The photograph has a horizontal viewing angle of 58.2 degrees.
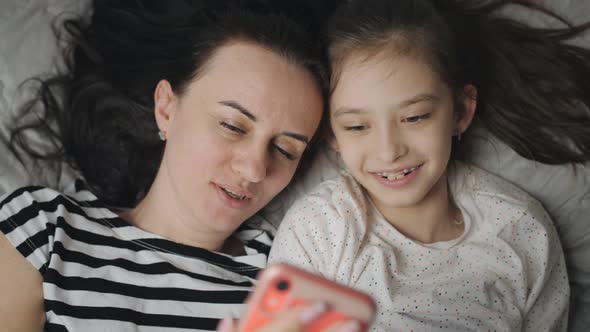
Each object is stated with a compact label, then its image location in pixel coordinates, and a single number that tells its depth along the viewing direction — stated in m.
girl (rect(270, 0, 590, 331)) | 1.13
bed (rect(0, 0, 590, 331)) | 1.33
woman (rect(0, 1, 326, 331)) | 1.16
